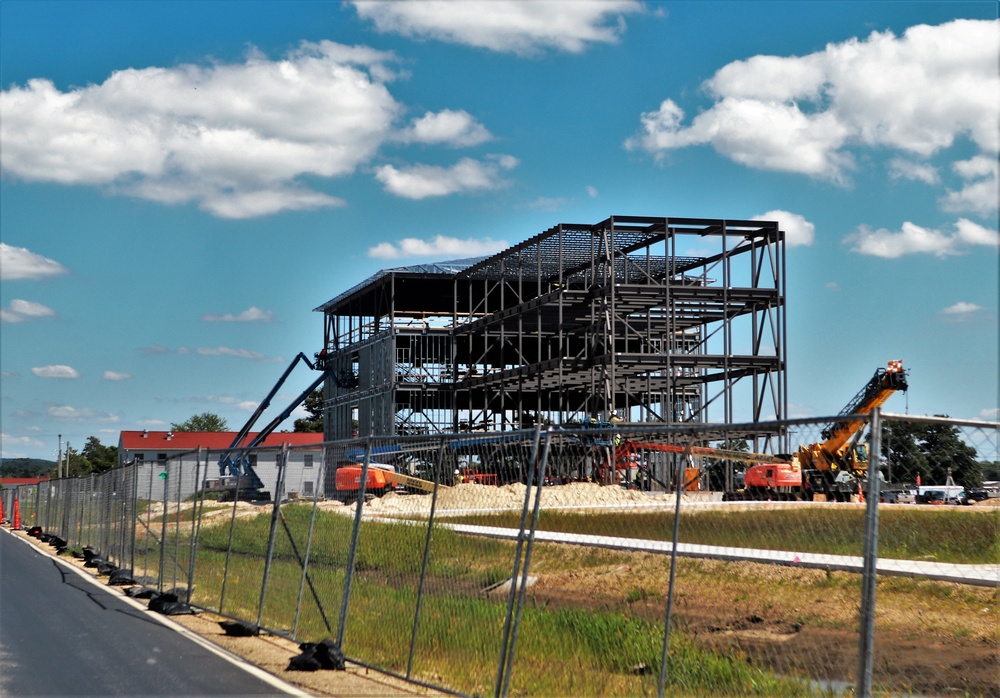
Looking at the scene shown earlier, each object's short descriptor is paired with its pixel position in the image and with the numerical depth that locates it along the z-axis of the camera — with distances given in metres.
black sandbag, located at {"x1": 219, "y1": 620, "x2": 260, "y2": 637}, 13.61
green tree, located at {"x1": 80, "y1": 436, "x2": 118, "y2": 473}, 138.25
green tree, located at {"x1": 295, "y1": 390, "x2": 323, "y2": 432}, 137.38
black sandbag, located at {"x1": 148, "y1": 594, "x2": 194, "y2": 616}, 15.68
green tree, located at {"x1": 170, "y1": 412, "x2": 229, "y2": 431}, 180.00
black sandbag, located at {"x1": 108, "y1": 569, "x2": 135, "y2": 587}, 19.97
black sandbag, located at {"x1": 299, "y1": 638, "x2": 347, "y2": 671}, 11.21
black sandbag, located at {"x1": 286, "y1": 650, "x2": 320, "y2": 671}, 11.13
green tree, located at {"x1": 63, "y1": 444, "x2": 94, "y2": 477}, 142.68
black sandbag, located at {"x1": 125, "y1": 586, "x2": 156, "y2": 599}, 17.30
